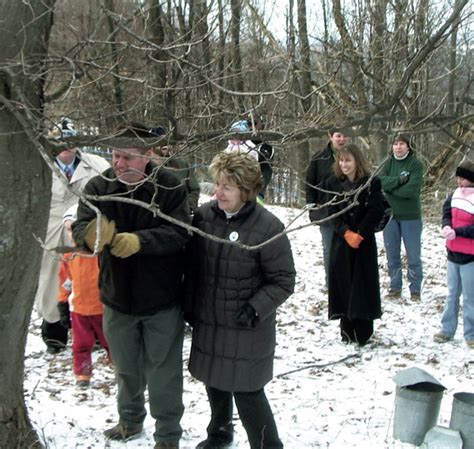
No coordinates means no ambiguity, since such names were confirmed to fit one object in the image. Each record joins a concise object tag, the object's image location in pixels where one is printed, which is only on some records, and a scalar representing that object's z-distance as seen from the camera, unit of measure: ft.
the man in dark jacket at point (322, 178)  21.29
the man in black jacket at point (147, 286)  11.33
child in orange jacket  16.11
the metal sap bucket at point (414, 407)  12.77
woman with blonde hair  11.01
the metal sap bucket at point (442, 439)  11.75
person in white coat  18.34
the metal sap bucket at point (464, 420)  12.21
